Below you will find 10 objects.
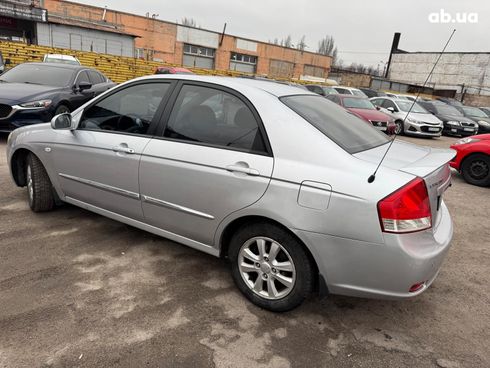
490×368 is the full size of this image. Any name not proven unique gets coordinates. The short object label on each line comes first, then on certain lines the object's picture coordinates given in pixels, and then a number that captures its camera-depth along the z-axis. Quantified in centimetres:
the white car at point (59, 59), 1513
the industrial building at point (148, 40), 2800
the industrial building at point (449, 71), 4641
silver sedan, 222
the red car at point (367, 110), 1253
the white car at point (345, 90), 2021
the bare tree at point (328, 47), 8762
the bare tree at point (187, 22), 8062
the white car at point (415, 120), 1419
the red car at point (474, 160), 695
